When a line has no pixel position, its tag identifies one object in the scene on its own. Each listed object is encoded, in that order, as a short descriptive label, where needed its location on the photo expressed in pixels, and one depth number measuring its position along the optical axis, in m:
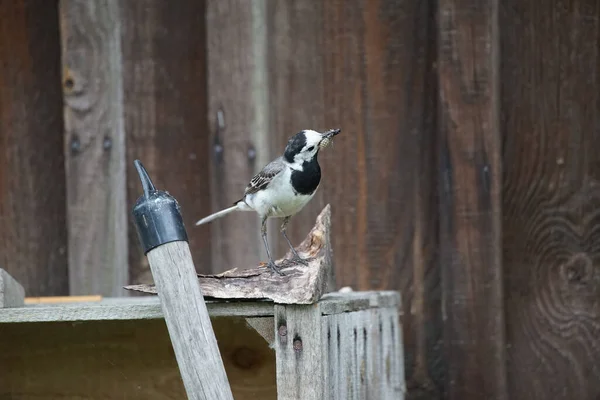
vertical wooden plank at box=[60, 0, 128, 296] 7.28
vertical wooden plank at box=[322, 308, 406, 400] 5.15
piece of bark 4.89
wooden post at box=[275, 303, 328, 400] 4.86
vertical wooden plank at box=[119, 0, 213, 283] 7.32
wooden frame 5.82
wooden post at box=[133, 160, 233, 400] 4.76
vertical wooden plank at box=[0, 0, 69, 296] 7.63
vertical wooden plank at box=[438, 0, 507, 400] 6.90
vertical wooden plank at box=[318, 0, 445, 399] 7.15
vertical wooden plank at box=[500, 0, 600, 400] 6.96
